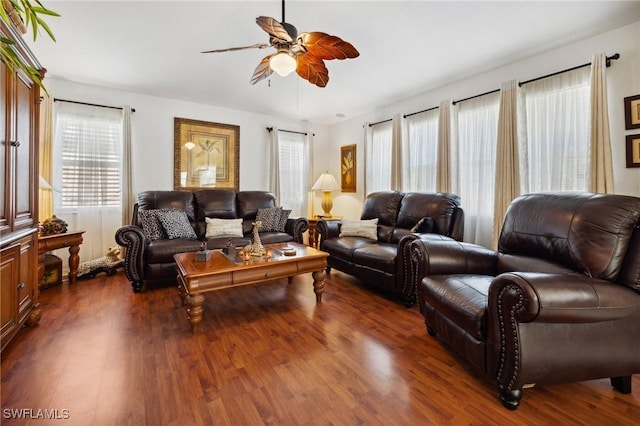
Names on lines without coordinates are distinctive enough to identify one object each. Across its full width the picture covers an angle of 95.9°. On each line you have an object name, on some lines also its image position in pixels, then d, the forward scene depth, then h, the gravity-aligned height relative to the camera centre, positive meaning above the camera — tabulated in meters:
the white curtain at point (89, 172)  3.66 +0.58
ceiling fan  1.91 +1.21
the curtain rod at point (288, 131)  5.18 +1.56
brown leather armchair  1.38 -0.46
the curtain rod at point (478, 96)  3.30 +1.42
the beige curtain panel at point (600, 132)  2.52 +0.72
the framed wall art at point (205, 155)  4.44 +0.97
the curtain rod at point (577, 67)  2.50 +1.38
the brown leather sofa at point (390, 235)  2.76 -0.23
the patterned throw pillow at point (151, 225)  3.36 -0.11
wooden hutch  1.74 +0.13
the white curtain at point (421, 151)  3.97 +0.91
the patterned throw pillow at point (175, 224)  3.47 -0.10
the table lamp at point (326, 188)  4.95 +0.46
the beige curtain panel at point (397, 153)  4.36 +0.94
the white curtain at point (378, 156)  4.66 +0.98
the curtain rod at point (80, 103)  3.57 +1.46
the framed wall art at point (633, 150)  2.42 +0.53
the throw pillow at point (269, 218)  4.12 -0.04
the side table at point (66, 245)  3.01 -0.32
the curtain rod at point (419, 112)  3.93 +1.46
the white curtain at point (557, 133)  2.71 +0.80
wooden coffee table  2.17 -0.46
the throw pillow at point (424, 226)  3.22 -0.13
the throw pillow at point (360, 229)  3.63 -0.18
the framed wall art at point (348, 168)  5.38 +0.89
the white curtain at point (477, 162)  3.36 +0.64
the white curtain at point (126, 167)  3.97 +0.68
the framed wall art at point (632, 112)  2.41 +0.86
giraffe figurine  2.65 -0.30
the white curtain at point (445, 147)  3.72 +0.87
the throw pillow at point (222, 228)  3.78 -0.17
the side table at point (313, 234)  4.85 -0.32
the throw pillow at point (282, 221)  4.14 -0.08
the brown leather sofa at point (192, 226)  3.04 -0.17
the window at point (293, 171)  5.34 +0.84
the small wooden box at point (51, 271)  3.13 -0.61
